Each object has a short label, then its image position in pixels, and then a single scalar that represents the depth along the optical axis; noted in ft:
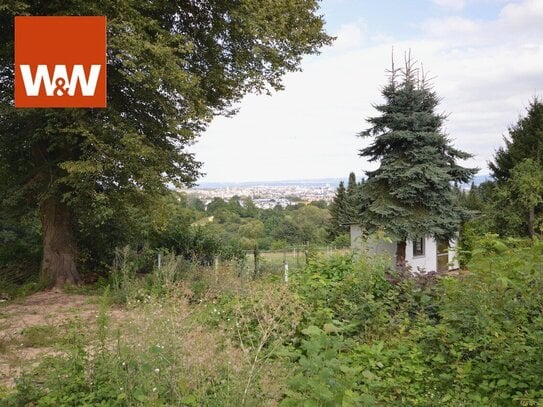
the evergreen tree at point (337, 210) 174.03
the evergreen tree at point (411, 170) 63.46
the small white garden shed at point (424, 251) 70.79
